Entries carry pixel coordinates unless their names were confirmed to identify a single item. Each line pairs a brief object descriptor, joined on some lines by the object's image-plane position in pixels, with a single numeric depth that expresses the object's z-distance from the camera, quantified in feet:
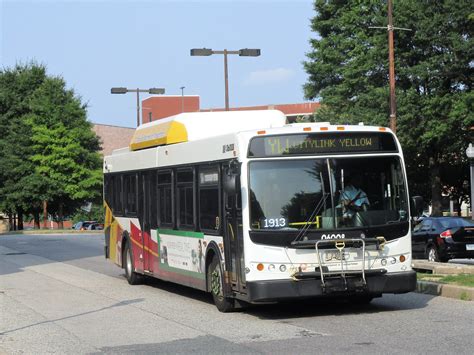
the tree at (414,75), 161.68
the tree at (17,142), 241.35
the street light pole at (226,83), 128.53
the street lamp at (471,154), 87.11
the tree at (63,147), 235.40
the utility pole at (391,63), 100.38
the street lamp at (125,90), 151.54
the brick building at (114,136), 372.17
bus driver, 45.06
